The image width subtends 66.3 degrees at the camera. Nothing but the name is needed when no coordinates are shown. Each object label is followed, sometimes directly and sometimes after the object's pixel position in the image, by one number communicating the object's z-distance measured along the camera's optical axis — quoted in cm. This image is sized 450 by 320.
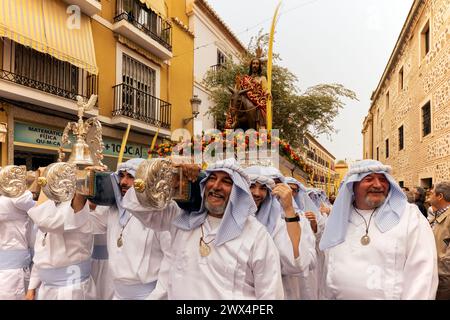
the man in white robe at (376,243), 203
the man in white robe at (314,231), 297
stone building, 937
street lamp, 888
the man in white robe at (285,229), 239
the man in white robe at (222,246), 205
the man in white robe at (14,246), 337
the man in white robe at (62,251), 262
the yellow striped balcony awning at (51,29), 739
